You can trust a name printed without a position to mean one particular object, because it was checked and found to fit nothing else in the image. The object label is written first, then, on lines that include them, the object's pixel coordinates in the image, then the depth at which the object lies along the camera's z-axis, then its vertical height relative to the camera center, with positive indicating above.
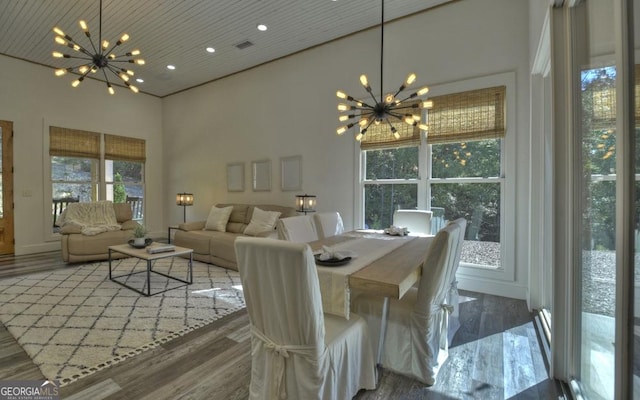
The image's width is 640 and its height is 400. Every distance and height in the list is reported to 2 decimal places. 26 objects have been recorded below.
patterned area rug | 2.24 -1.12
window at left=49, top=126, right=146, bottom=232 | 6.14 +0.69
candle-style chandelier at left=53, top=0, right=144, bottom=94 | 3.12 +1.60
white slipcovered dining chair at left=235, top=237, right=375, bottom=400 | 1.34 -0.66
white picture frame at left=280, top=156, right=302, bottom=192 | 5.32 +0.45
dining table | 1.66 -0.44
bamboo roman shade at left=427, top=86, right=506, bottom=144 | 3.61 +1.03
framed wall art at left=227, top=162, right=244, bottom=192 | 6.23 +0.46
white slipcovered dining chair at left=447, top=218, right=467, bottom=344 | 2.31 -0.91
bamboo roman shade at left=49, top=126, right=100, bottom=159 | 6.05 +1.18
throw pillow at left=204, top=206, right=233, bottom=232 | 5.54 -0.38
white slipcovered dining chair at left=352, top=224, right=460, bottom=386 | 1.84 -0.80
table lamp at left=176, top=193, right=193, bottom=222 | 6.23 -0.01
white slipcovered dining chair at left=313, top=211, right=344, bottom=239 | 3.39 -0.30
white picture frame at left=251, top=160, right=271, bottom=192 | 5.80 +0.46
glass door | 1.17 +0.00
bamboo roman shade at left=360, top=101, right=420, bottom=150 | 4.18 +0.89
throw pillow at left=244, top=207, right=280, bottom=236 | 4.95 -0.40
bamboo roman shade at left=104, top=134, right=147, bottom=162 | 6.83 +1.19
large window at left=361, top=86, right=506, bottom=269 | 3.68 +0.37
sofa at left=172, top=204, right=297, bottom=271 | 4.74 -0.60
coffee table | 3.48 -0.68
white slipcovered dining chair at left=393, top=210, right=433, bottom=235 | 3.63 -0.28
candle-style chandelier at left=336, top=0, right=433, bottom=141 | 2.85 +0.88
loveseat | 4.87 -0.53
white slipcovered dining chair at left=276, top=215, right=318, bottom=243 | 2.84 -0.31
